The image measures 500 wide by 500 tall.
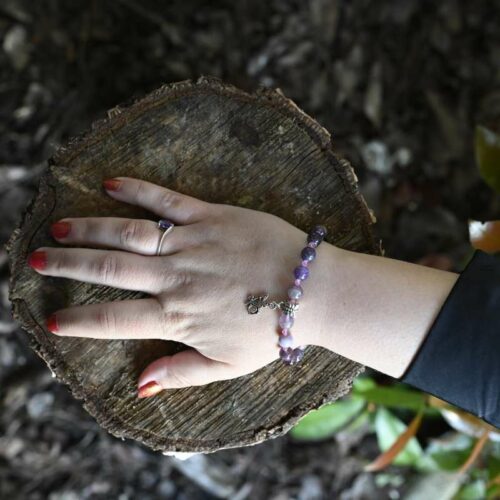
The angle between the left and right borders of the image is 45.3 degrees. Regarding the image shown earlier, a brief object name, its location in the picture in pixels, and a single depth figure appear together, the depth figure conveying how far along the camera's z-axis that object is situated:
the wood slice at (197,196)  0.92
